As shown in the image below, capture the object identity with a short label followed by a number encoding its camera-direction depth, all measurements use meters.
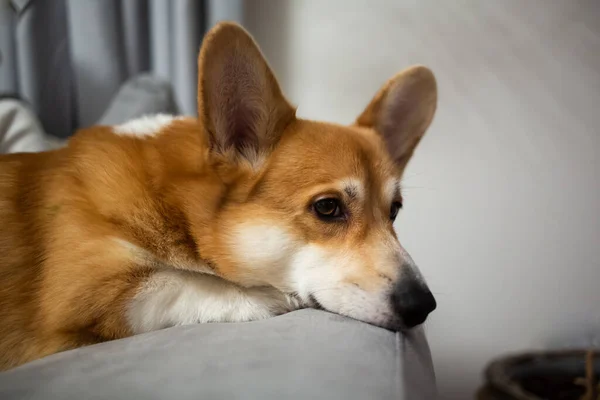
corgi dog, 0.80
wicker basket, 1.14
